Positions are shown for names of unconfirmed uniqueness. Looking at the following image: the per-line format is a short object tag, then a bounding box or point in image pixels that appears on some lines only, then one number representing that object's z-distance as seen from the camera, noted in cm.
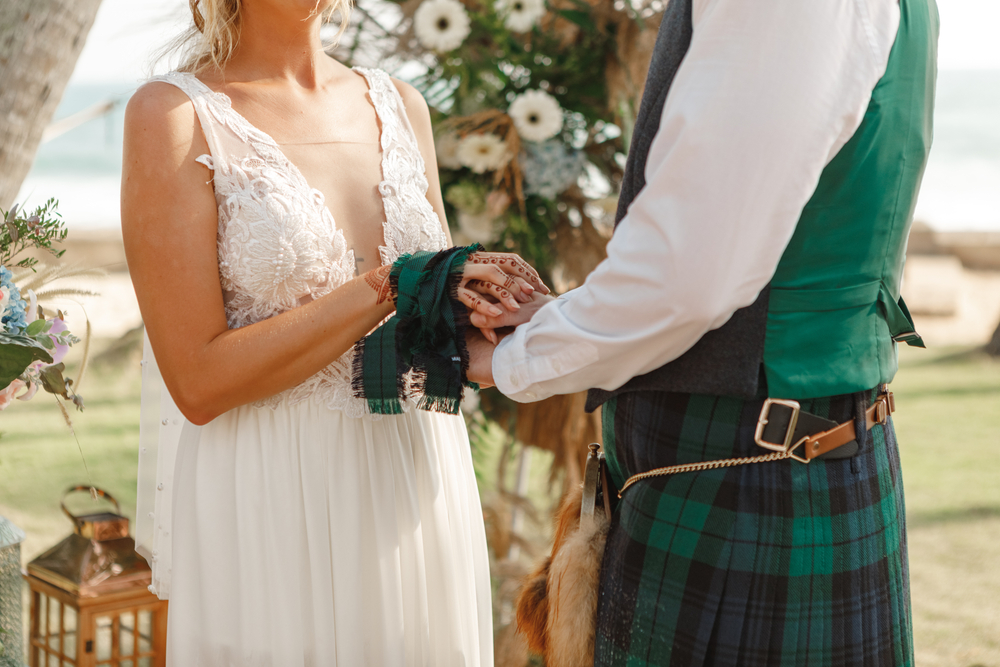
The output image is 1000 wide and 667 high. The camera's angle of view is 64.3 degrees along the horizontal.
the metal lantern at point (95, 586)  186
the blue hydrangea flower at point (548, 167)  223
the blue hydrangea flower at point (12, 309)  126
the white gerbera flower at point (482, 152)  219
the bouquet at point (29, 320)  124
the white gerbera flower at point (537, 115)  218
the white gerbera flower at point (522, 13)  214
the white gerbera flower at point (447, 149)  221
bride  123
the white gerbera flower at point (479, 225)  228
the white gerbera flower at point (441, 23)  215
